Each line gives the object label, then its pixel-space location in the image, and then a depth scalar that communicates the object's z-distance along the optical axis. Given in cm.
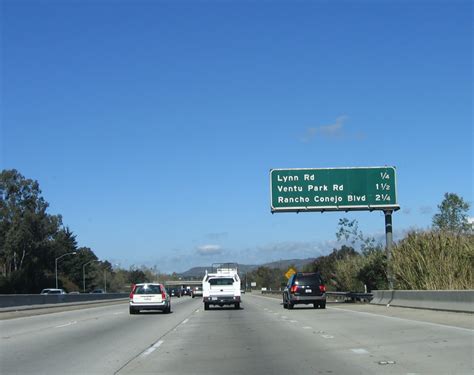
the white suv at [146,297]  3294
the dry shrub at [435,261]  3058
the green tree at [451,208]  7827
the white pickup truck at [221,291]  3588
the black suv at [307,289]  3450
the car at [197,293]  8972
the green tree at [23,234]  9462
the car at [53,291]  7779
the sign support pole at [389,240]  3694
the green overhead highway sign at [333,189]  4000
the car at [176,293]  9581
